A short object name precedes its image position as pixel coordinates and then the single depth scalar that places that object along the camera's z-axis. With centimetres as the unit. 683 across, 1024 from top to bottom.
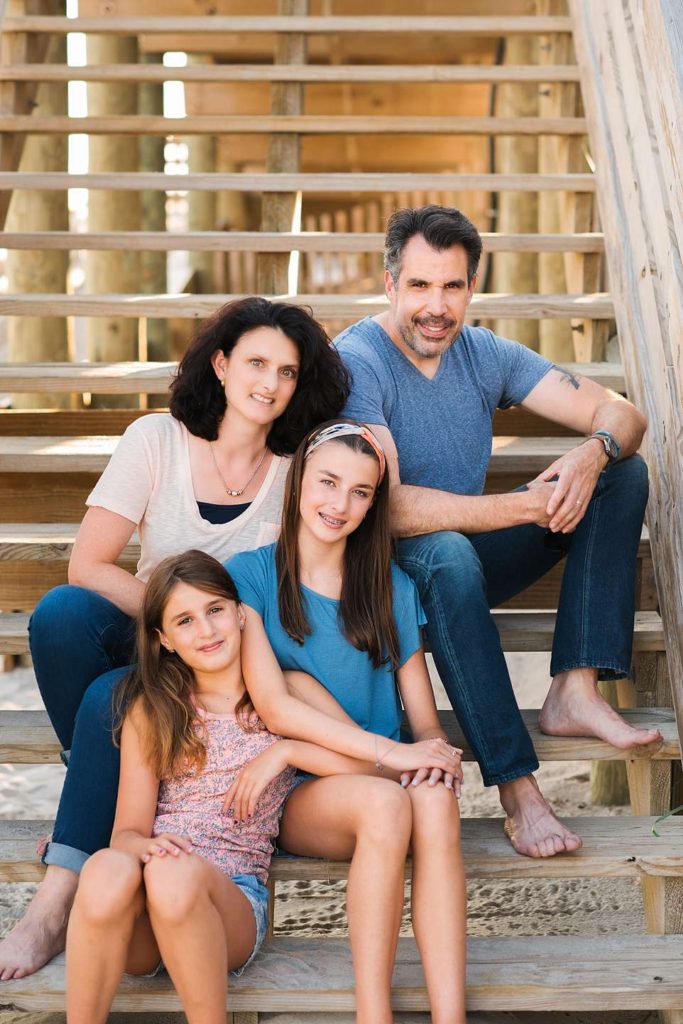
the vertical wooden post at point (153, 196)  727
